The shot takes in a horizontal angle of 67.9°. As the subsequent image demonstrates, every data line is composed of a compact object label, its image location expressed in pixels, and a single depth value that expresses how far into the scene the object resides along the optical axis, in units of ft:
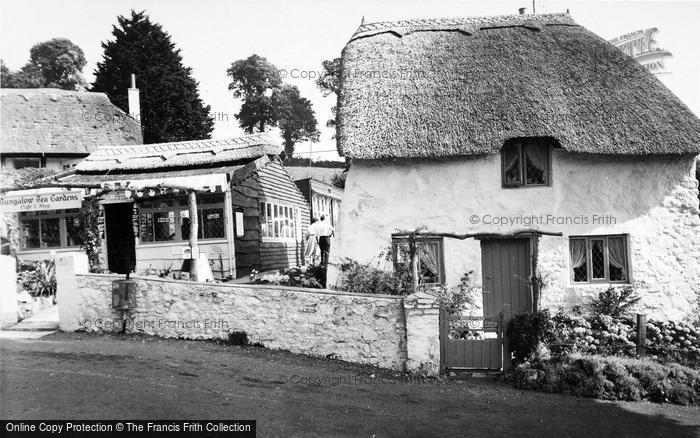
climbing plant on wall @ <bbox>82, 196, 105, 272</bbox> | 43.21
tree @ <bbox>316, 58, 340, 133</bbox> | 73.92
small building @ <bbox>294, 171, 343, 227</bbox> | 72.23
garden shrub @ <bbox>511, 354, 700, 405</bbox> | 27.12
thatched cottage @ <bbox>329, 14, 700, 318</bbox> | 38.06
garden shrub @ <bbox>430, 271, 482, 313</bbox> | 37.32
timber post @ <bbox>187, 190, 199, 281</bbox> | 37.99
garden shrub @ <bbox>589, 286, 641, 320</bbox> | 37.31
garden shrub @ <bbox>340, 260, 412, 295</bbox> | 35.29
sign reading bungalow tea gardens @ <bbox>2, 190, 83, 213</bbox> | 44.16
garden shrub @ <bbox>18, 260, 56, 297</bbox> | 41.60
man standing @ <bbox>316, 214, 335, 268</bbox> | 47.93
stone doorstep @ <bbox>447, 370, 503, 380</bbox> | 29.19
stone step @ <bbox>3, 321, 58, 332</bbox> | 32.99
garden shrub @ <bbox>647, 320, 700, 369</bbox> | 34.14
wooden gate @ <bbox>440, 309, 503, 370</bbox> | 28.94
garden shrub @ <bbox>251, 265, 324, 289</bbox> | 38.52
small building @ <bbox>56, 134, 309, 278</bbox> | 44.29
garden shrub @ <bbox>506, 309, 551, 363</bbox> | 29.50
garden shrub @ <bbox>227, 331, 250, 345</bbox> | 31.09
